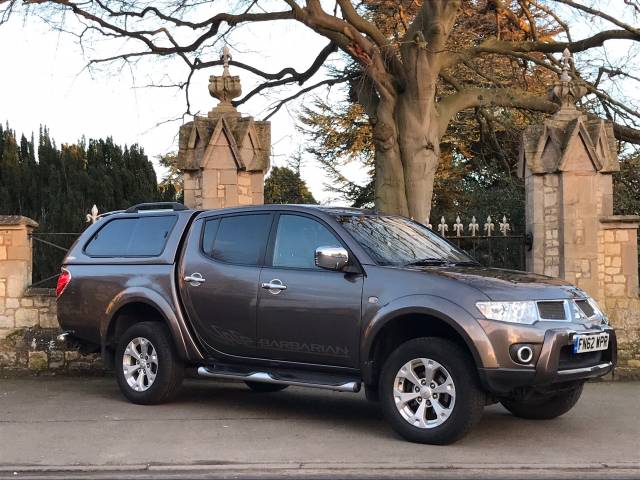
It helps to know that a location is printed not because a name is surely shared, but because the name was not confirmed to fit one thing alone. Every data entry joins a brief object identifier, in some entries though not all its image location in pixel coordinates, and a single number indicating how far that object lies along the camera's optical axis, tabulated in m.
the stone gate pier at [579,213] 11.16
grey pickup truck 6.33
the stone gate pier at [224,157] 12.30
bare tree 15.91
